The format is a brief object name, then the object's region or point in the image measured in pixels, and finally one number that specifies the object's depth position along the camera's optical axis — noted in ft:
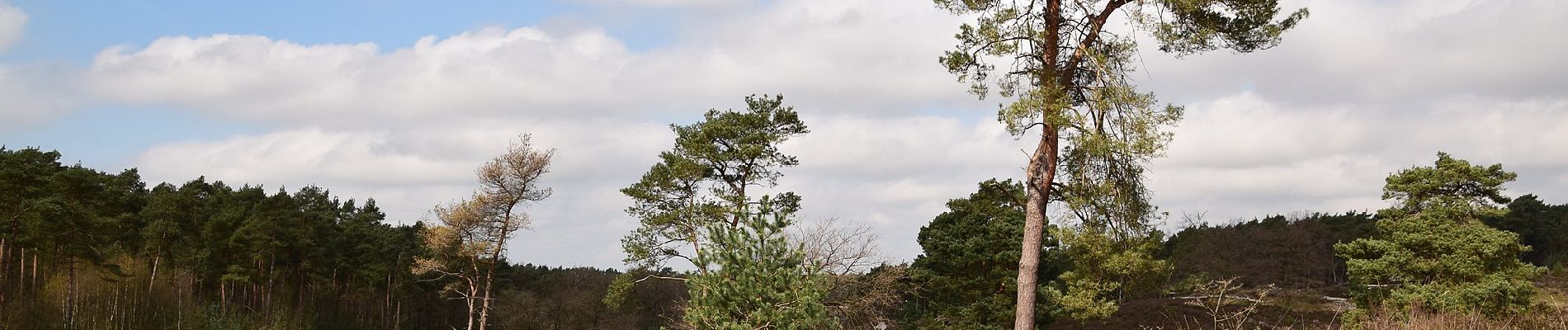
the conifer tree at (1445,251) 65.46
